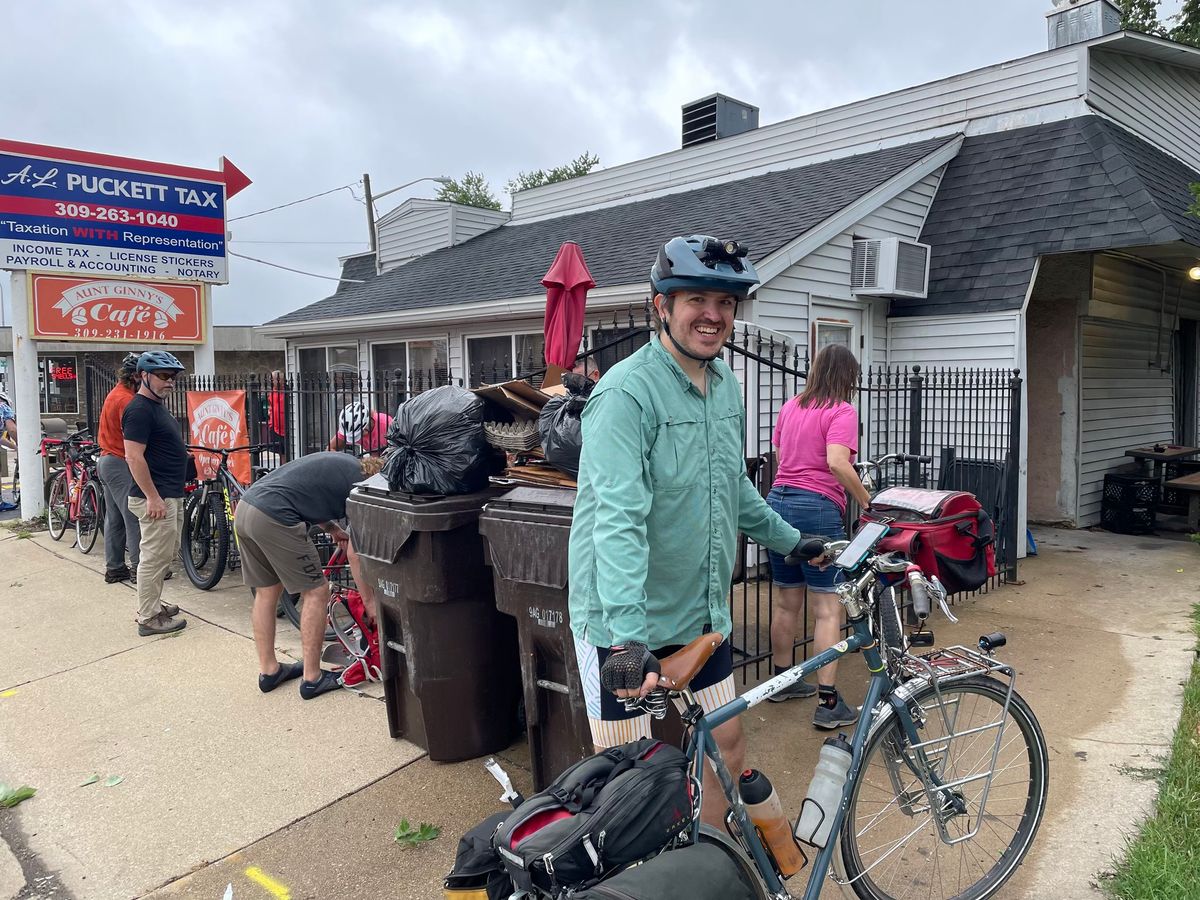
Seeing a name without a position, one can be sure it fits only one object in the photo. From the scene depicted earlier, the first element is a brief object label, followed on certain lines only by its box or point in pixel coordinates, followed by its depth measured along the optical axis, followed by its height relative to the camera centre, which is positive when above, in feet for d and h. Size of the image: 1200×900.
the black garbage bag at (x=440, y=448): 12.06 -0.61
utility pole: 100.92 +24.04
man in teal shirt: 7.38 -0.76
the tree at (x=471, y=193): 166.50 +42.46
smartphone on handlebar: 7.98 -1.40
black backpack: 5.42 -2.77
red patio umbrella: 16.70 +1.95
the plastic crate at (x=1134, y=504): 31.14 -3.97
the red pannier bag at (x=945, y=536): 9.81 -1.61
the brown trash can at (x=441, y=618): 11.84 -3.06
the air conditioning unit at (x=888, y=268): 27.68 +4.36
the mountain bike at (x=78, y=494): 26.78 -2.73
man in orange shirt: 20.99 -1.35
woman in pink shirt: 13.67 -1.48
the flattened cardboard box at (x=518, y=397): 12.53 +0.10
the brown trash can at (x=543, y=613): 10.44 -2.64
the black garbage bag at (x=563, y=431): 10.81 -0.35
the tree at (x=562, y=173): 168.45 +46.59
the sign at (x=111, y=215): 28.71 +6.88
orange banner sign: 23.54 -0.50
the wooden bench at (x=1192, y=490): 29.43 -3.30
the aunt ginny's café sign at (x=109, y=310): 29.86 +3.59
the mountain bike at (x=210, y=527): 22.20 -3.18
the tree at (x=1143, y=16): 65.05 +29.44
